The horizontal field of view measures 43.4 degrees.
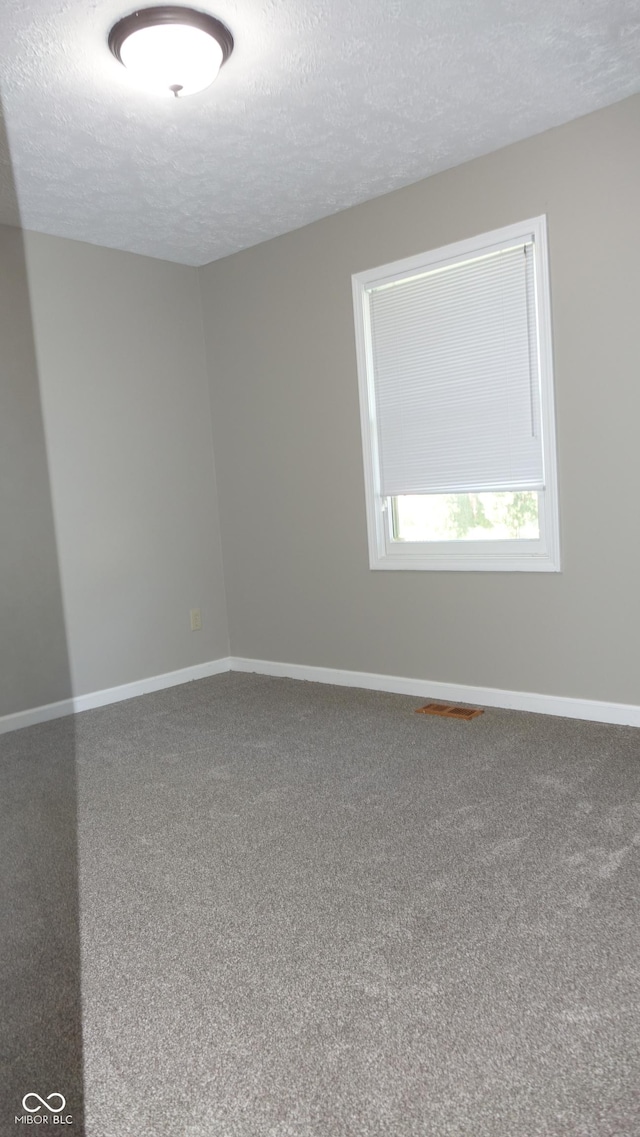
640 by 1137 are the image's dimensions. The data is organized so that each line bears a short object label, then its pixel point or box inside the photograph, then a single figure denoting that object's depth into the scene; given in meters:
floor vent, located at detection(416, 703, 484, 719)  3.67
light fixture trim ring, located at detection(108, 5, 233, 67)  2.36
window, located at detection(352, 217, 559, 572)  3.51
